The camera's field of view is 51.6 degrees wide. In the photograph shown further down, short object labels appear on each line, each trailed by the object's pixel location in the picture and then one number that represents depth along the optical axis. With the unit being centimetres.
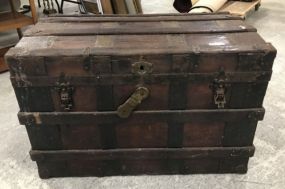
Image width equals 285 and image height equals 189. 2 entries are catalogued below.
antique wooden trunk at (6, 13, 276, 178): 128
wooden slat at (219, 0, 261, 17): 304
